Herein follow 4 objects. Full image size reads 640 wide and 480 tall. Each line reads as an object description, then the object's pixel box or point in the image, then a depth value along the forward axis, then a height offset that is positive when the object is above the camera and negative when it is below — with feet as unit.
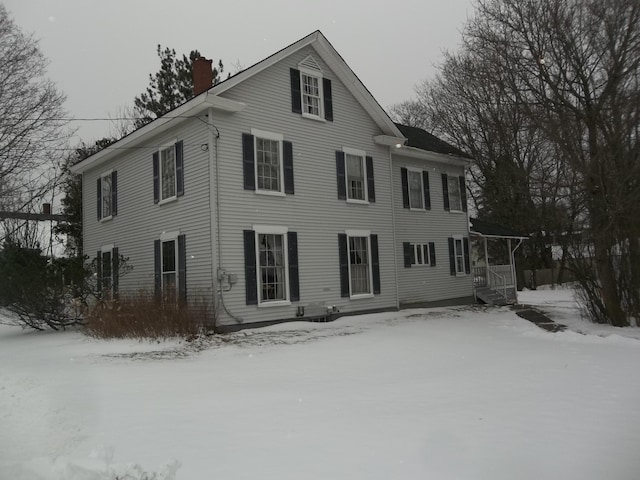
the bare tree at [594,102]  41.09 +14.71
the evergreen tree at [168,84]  101.45 +41.88
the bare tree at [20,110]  62.95 +24.23
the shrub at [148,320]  36.45 -2.03
